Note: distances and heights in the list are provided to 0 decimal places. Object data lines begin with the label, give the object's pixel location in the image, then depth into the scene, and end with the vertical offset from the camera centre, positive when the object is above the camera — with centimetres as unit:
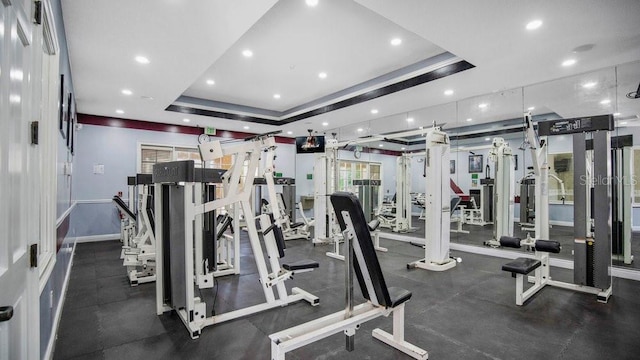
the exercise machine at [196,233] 261 -50
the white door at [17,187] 100 -2
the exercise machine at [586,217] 341 -44
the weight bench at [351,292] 186 -77
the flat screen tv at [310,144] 812 +101
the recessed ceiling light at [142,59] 376 +153
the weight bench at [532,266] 318 -93
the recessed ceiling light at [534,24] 299 +154
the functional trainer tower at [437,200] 450 -29
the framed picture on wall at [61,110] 266 +66
